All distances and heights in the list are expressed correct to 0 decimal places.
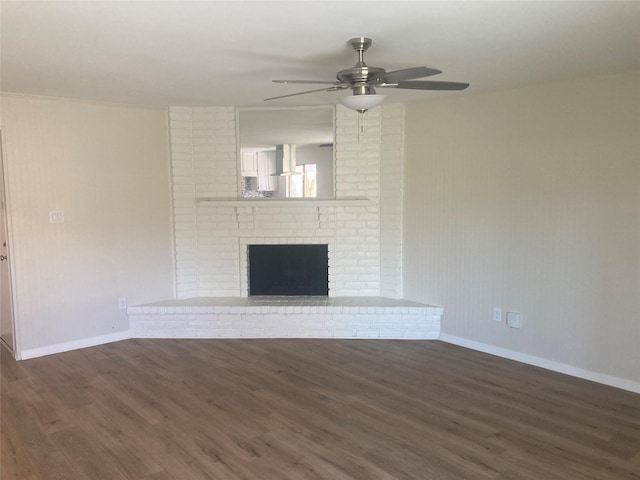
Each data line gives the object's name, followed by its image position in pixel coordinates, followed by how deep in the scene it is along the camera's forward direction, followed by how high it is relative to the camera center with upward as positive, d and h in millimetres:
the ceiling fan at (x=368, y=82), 2381 +680
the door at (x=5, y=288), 3796 -706
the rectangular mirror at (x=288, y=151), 4559 +559
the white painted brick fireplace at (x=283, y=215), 4461 -93
